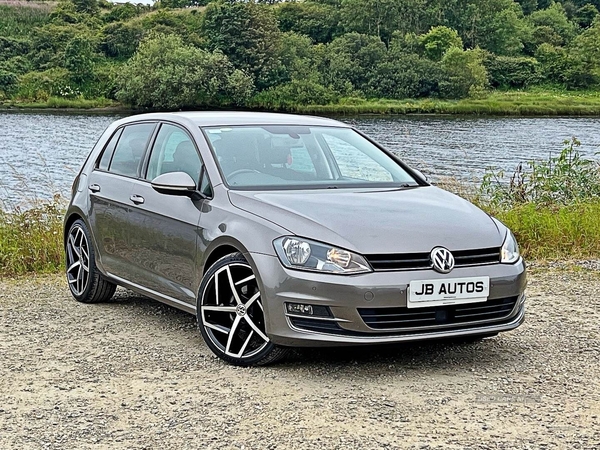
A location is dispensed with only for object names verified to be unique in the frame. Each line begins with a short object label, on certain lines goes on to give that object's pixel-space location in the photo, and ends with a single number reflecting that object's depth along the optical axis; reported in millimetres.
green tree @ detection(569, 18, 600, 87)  107438
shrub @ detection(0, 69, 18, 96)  91375
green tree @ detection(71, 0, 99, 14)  141875
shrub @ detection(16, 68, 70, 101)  92000
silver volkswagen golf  4930
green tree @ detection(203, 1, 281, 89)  94938
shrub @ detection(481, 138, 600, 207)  12445
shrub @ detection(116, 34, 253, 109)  83938
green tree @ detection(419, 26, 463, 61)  116062
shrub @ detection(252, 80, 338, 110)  89938
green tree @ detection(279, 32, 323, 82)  95938
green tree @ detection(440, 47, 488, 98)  96438
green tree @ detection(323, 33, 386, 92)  97938
